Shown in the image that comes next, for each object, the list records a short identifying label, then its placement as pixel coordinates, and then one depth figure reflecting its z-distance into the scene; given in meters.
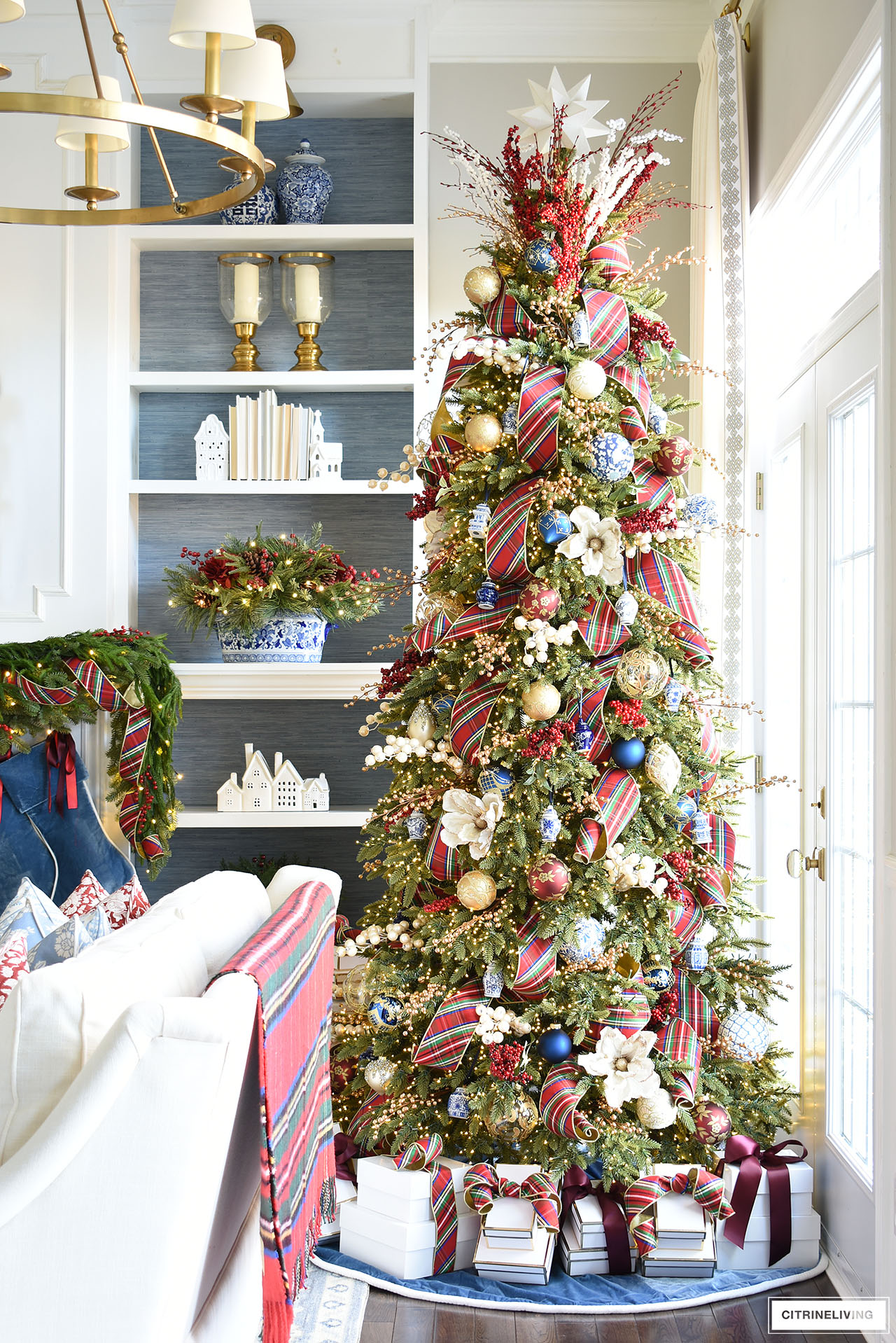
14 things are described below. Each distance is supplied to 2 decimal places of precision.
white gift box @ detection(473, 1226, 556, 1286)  2.24
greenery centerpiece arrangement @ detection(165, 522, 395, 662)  3.24
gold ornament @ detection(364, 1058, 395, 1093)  2.39
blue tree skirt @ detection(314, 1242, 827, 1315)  2.18
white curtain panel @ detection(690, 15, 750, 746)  2.85
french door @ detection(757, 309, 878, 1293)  2.24
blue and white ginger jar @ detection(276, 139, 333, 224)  3.51
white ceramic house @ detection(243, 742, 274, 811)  3.36
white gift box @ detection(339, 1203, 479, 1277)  2.28
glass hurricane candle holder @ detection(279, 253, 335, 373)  3.52
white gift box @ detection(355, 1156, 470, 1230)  2.27
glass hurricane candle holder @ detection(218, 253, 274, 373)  3.53
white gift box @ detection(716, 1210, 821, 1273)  2.30
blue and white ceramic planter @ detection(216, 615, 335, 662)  3.35
